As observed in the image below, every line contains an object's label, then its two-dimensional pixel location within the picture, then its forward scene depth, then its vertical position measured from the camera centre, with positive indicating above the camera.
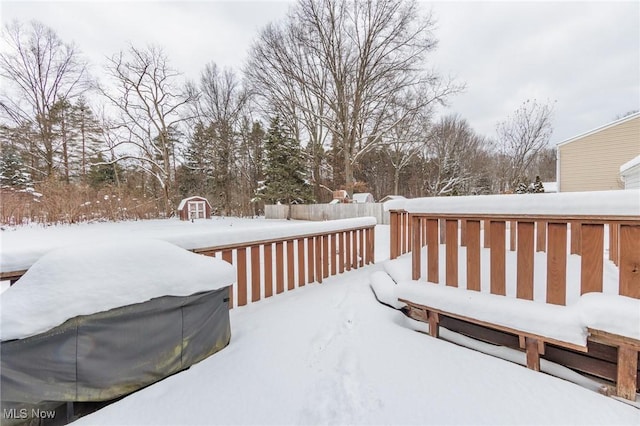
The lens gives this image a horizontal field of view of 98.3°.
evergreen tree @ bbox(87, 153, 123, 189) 19.33 +2.64
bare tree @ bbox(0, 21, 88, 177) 15.79 +7.98
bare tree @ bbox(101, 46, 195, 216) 18.97 +7.44
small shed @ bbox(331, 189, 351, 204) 17.39 +0.50
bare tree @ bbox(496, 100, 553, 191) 15.25 +3.86
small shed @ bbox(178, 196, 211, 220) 17.77 -0.14
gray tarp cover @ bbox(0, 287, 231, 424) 1.24 -0.75
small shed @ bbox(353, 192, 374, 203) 20.69 +0.45
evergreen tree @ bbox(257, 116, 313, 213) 18.69 +2.54
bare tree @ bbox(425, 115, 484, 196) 24.19 +4.31
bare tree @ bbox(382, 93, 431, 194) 16.75 +5.12
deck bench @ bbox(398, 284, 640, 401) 1.41 -0.81
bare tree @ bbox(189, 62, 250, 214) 22.17 +7.25
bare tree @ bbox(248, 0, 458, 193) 15.04 +8.43
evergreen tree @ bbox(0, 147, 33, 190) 15.66 +2.41
